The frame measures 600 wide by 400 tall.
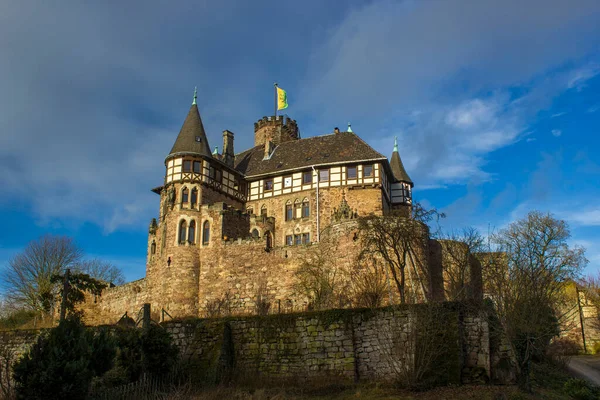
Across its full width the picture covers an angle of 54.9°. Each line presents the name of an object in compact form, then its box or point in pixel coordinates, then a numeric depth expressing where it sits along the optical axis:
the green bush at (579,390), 21.94
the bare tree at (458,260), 36.17
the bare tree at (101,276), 71.06
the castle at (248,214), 41.25
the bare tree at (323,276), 33.16
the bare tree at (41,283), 53.00
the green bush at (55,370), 15.21
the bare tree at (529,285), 21.94
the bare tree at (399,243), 34.41
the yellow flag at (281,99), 63.22
